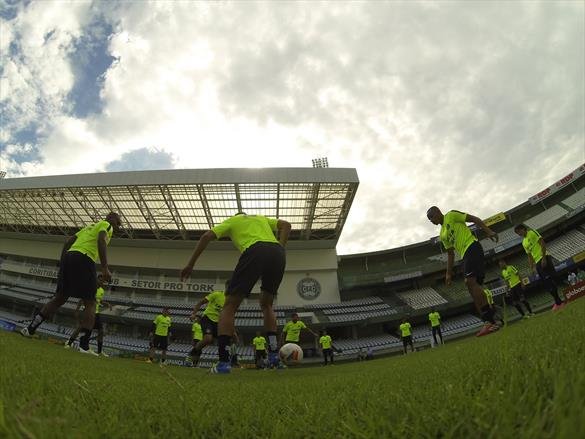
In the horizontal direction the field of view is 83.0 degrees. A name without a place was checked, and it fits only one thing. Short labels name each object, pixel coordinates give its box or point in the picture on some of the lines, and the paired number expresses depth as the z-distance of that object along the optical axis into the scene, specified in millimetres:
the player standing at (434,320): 18892
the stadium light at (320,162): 38781
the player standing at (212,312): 9461
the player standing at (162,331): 12758
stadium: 27422
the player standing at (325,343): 18859
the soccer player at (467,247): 6262
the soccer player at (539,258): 8508
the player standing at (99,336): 9550
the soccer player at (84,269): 5316
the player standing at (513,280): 12102
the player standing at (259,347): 15261
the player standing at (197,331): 14612
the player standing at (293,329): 12727
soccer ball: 6171
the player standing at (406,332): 19812
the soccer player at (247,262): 3994
